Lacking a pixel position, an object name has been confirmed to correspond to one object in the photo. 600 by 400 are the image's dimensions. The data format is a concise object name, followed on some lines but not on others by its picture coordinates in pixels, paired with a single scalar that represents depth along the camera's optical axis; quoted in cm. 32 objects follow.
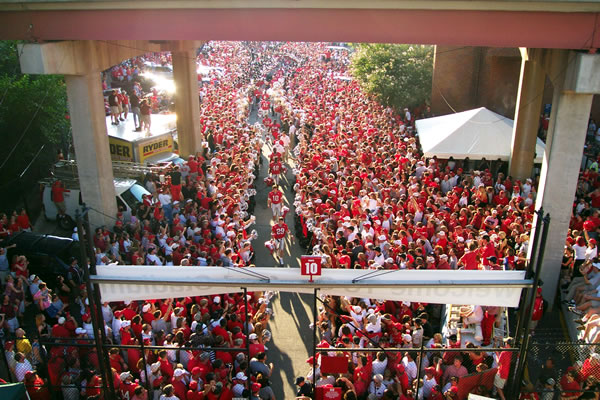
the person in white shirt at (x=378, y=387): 794
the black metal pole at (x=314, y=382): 757
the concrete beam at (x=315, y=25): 1109
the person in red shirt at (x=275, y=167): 1761
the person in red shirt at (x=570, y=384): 747
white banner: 684
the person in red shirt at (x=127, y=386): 793
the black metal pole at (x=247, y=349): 687
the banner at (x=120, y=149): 1894
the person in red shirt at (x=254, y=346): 880
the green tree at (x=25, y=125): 1720
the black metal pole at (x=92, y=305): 636
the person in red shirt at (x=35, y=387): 801
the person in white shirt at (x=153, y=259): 1159
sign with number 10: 671
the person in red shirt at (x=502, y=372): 821
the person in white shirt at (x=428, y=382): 797
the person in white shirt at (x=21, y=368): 826
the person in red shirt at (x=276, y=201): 1511
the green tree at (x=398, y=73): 2562
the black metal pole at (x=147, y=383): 713
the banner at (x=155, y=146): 1916
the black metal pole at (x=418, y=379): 693
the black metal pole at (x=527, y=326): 616
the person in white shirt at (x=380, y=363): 822
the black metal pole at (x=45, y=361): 765
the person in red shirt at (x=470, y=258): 1086
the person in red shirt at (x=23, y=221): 1384
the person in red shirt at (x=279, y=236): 1340
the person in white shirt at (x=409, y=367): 824
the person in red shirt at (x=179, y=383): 784
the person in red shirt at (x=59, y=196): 1541
